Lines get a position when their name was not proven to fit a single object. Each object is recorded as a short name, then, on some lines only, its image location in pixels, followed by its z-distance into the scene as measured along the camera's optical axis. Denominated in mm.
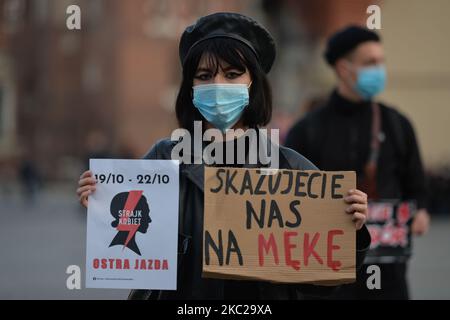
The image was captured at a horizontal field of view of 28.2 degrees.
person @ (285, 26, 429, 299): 5531
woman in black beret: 3330
